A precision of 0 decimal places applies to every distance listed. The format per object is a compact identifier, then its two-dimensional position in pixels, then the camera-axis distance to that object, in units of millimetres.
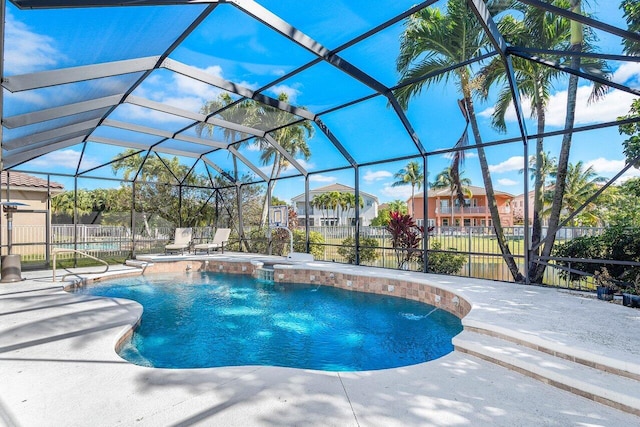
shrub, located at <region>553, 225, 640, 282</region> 5457
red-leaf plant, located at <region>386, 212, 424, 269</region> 8852
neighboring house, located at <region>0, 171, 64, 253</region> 10328
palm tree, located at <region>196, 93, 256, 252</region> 7461
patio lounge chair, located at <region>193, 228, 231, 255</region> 12041
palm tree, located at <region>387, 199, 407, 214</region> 41591
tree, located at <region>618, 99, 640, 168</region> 6133
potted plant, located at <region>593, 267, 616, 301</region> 4953
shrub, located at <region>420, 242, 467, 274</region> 8344
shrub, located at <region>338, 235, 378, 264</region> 10484
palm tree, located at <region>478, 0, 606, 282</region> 6641
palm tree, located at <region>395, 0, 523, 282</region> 6590
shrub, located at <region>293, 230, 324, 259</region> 12445
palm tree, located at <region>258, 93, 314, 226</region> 15734
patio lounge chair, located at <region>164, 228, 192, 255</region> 11391
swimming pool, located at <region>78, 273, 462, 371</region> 3932
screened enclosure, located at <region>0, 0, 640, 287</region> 4211
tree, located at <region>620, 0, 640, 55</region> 4719
